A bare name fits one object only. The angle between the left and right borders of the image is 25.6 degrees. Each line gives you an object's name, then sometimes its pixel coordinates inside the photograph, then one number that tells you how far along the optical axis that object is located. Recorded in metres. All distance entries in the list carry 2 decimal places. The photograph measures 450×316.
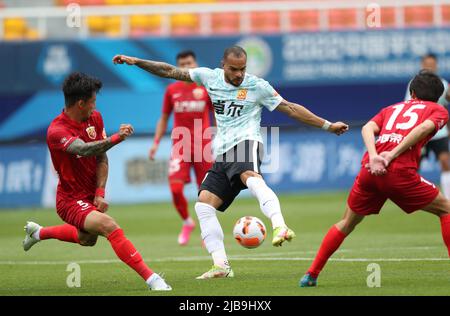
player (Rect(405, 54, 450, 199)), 16.58
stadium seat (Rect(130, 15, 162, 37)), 26.06
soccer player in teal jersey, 10.52
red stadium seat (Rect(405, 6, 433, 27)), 25.86
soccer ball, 10.28
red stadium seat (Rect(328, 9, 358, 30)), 25.66
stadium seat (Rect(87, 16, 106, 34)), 26.55
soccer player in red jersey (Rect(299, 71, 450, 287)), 9.24
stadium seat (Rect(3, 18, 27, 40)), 25.69
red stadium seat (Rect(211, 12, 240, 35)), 25.81
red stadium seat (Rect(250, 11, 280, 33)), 25.73
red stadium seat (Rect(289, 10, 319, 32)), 25.75
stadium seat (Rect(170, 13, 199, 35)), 26.03
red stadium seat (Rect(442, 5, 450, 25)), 25.80
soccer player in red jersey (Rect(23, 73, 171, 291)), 9.32
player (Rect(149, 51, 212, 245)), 15.17
